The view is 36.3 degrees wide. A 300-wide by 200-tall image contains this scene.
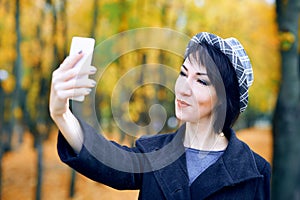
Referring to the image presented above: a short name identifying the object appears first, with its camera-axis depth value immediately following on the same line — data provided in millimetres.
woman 1710
